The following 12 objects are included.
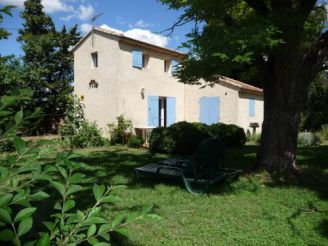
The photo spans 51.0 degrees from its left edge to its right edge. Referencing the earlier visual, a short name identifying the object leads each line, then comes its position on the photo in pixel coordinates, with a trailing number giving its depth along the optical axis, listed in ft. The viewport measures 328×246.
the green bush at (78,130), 47.83
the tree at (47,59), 76.69
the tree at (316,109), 68.44
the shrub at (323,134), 60.26
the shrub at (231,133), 46.11
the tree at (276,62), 22.99
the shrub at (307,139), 54.03
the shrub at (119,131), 51.47
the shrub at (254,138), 58.57
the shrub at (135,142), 47.60
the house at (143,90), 53.11
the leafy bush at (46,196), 3.88
